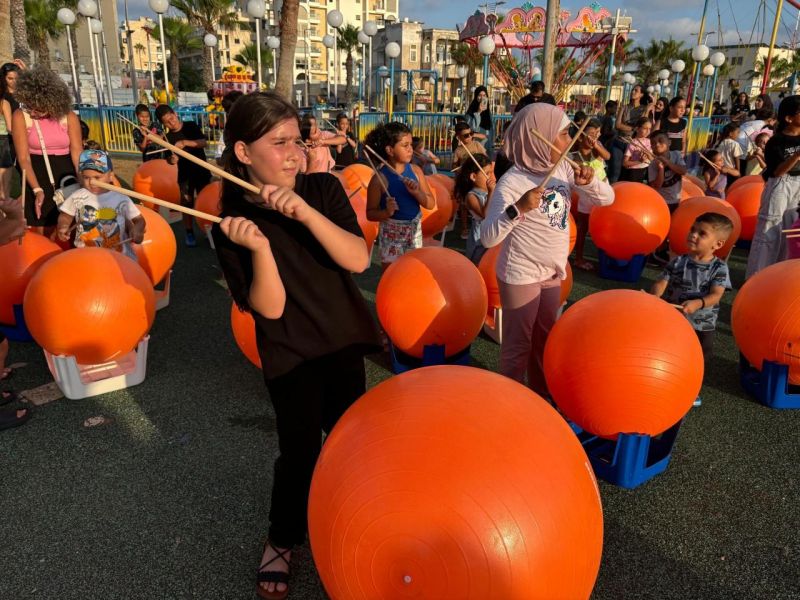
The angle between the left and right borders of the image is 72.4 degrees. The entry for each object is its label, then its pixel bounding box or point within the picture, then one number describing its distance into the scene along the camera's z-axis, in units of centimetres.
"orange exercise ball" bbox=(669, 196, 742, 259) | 694
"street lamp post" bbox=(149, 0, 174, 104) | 1775
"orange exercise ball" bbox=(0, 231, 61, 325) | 488
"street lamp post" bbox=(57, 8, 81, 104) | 2023
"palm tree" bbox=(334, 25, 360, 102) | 6009
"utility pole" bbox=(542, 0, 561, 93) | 1562
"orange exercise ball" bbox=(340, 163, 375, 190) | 857
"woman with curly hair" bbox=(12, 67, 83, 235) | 534
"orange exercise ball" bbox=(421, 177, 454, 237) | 828
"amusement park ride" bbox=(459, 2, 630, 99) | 2041
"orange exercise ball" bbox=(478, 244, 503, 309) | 521
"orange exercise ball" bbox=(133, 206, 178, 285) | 575
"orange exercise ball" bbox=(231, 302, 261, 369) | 427
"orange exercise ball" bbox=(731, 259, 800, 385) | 389
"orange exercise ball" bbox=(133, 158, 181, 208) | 884
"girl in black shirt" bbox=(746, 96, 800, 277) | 551
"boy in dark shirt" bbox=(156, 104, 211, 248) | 829
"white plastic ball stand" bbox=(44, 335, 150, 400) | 416
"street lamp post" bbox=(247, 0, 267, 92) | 1913
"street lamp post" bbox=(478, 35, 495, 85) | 1717
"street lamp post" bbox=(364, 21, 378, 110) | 2173
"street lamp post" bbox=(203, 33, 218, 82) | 2789
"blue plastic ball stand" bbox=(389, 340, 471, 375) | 440
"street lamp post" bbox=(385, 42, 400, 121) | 1886
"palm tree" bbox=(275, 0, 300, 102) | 1490
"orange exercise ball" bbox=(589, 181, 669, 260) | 687
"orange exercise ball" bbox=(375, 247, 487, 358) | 429
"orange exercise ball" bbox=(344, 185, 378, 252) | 741
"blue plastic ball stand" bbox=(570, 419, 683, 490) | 313
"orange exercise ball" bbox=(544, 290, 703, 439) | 308
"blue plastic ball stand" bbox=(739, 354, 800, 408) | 407
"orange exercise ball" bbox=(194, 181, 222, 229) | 782
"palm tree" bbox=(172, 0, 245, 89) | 4106
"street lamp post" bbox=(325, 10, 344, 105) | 1970
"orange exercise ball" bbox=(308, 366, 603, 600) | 168
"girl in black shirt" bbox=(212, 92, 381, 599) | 204
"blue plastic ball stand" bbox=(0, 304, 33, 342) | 521
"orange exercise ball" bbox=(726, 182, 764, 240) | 803
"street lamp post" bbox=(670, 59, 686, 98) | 2241
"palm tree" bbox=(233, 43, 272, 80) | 6047
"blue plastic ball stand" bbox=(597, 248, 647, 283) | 729
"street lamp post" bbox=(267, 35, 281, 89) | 3020
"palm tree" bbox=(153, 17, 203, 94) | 4861
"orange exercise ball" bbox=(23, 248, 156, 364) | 405
